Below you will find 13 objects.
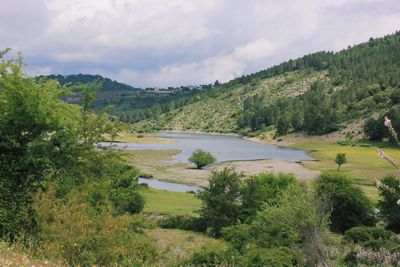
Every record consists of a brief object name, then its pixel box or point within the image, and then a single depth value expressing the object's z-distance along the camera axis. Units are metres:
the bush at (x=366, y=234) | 33.75
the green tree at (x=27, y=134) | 23.23
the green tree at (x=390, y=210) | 42.47
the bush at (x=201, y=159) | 93.56
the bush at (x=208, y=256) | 24.17
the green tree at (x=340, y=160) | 85.62
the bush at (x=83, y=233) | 17.23
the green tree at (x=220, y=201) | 43.06
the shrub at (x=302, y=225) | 27.30
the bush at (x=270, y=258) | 23.23
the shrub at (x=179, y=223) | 44.22
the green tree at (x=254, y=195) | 43.69
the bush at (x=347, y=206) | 44.50
